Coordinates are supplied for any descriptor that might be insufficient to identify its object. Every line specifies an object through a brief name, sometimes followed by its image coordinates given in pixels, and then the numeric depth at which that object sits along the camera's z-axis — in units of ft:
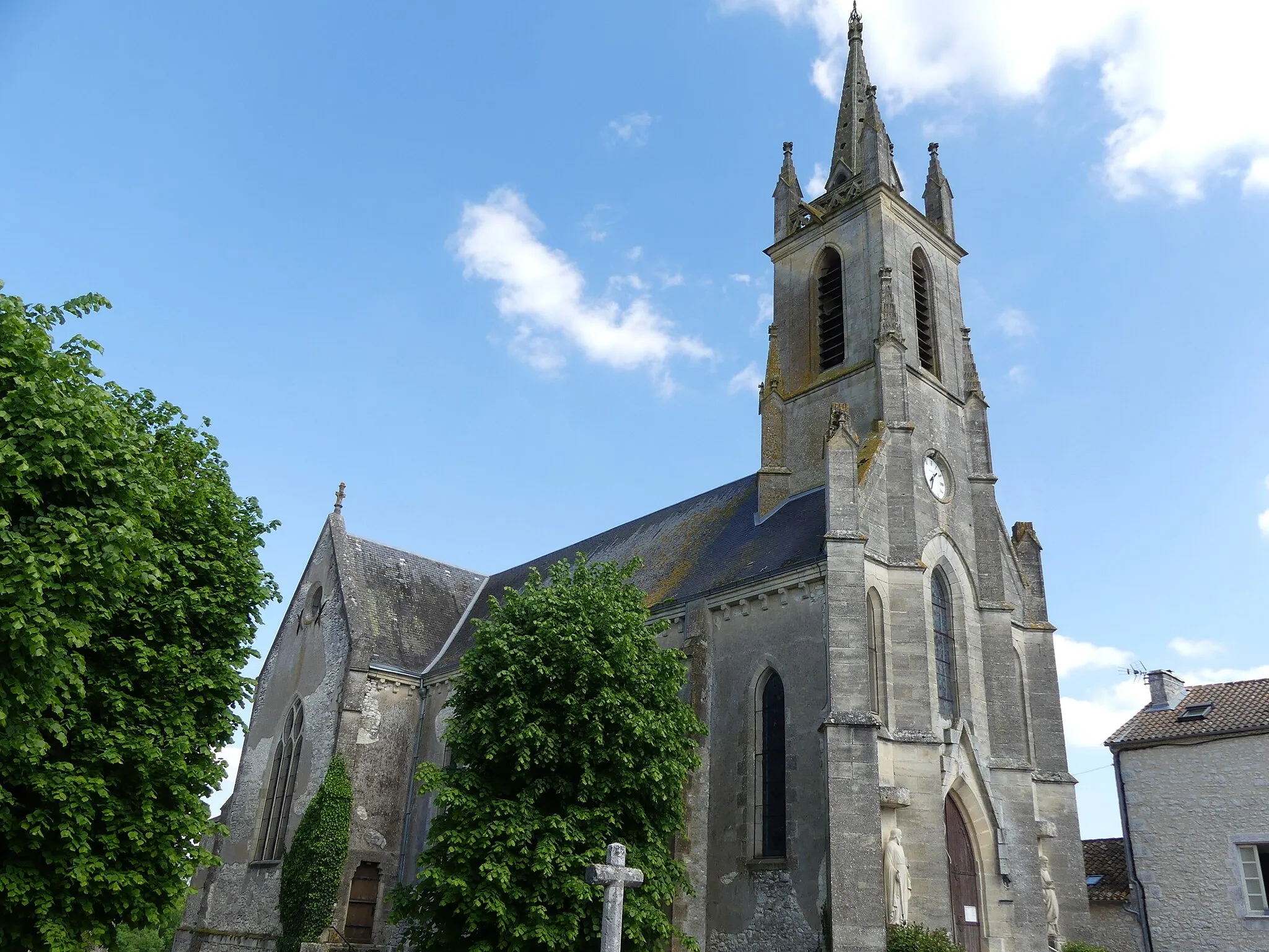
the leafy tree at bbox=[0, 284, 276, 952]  37.81
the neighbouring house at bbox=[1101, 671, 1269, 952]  72.69
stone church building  57.72
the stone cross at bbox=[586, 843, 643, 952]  39.58
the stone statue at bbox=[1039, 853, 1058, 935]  64.85
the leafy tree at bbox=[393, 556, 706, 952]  51.80
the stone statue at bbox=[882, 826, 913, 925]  53.72
